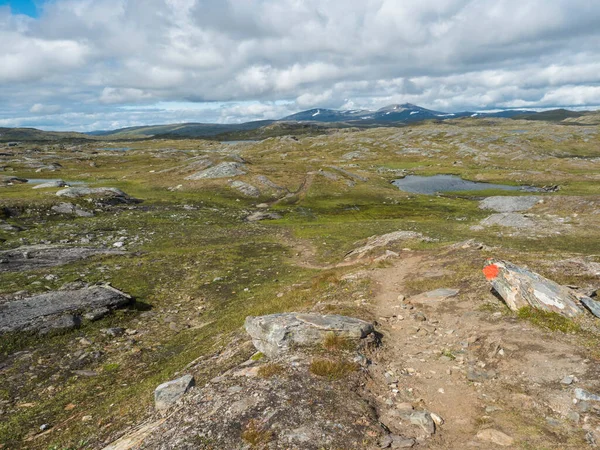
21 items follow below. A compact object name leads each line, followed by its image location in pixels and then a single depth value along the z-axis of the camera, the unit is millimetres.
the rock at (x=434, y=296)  20188
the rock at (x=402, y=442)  9547
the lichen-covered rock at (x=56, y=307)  20609
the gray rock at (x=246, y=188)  83188
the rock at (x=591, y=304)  16141
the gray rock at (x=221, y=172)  94000
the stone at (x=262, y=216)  62916
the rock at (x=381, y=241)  36347
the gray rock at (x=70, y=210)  56500
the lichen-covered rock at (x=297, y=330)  14711
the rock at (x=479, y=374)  12805
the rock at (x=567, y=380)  11578
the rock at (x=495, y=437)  9547
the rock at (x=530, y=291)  16016
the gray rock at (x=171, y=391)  12938
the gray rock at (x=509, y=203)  68438
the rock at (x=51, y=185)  73750
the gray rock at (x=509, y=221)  51281
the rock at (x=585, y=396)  10641
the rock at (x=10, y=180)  86250
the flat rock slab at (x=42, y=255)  31002
